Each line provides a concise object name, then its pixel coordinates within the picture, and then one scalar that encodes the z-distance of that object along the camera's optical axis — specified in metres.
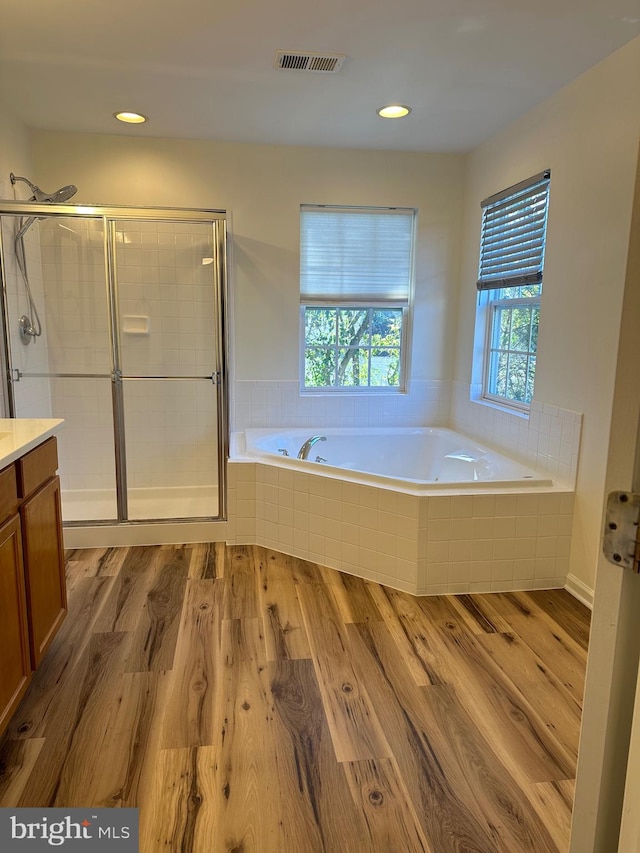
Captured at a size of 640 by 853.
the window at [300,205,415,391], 4.06
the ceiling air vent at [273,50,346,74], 2.52
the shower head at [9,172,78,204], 3.23
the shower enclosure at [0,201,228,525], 3.47
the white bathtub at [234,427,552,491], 3.50
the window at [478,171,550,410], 3.18
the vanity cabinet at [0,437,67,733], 1.71
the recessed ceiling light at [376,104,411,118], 3.12
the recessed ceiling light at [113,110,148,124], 3.25
